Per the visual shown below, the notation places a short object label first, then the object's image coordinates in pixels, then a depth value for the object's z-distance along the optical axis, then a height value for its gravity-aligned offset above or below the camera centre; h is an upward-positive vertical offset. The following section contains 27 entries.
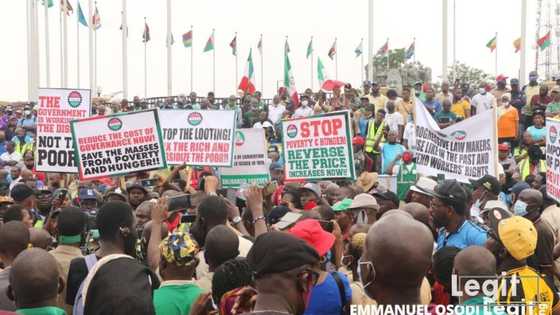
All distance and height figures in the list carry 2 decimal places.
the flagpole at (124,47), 41.03 +3.15
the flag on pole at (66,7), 46.25 +5.57
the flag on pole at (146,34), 50.52 +4.53
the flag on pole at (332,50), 52.95 +3.85
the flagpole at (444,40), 31.31 +2.59
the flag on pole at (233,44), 54.09 +4.32
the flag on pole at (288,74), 44.28 +2.24
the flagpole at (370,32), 35.16 +3.25
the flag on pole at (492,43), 43.87 +3.48
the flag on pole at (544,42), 38.09 +3.07
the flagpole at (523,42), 32.89 +2.65
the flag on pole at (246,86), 36.75 +1.40
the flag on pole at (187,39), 52.03 +4.38
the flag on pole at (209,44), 50.88 +4.02
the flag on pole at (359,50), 54.78 +4.04
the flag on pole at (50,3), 50.16 +6.08
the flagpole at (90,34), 46.08 +4.17
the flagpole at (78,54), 56.81 +4.01
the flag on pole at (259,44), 60.21 +4.76
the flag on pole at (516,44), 40.45 +3.20
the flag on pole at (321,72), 48.38 +2.48
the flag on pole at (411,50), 51.65 +3.76
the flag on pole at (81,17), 47.09 +5.03
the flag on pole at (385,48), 46.47 +3.52
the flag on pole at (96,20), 47.03 +4.89
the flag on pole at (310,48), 56.38 +4.23
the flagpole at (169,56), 40.24 +2.78
